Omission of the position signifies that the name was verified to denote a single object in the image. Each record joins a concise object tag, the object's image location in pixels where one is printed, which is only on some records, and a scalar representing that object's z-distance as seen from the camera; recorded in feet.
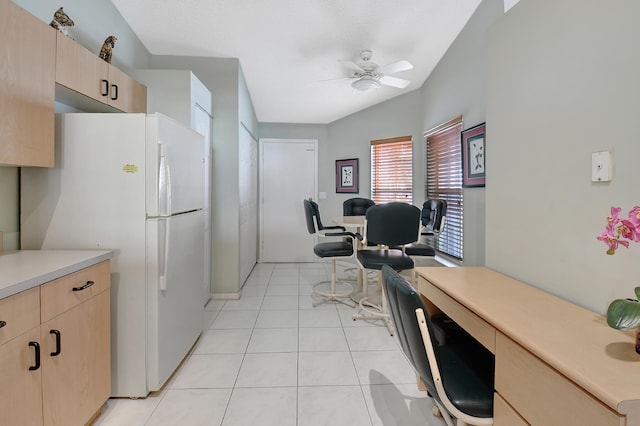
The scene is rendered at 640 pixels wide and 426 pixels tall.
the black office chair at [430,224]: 10.94
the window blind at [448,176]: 11.34
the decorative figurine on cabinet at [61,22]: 5.74
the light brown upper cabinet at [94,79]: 5.42
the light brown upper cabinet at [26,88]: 4.25
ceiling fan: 9.98
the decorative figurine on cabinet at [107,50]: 7.09
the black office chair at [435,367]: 3.22
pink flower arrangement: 2.62
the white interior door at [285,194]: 17.10
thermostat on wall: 3.57
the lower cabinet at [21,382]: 3.37
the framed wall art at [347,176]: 16.48
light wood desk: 2.20
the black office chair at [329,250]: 10.68
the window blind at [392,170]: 14.82
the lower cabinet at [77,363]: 4.03
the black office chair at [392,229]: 8.61
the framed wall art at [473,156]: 9.48
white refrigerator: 5.39
